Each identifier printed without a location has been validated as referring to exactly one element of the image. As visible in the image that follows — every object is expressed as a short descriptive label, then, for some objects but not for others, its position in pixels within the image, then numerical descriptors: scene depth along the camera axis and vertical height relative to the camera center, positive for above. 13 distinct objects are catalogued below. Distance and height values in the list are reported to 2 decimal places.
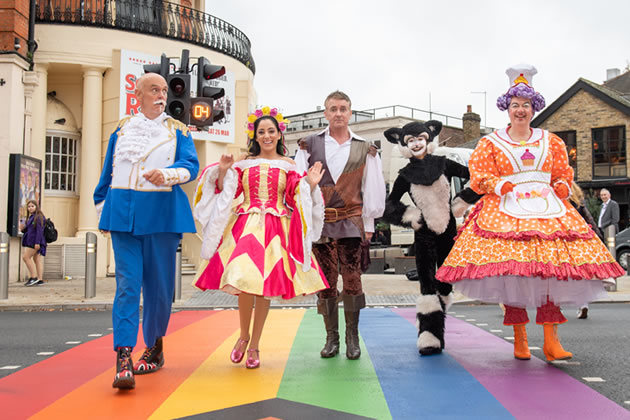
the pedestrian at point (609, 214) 14.34 +0.42
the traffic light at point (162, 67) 9.38 +2.34
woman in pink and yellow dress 4.45 +0.04
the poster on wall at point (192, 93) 17.20 +3.77
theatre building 15.28 +3.37
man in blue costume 4.32 +0.15
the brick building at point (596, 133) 28.81 +4.49
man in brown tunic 5.19 +0.17
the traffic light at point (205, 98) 9.74 +2.01
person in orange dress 4.50 -0.02
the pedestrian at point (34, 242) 13.69 -0.23
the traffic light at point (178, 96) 9.41 +1.94
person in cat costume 5.29 +0.13
